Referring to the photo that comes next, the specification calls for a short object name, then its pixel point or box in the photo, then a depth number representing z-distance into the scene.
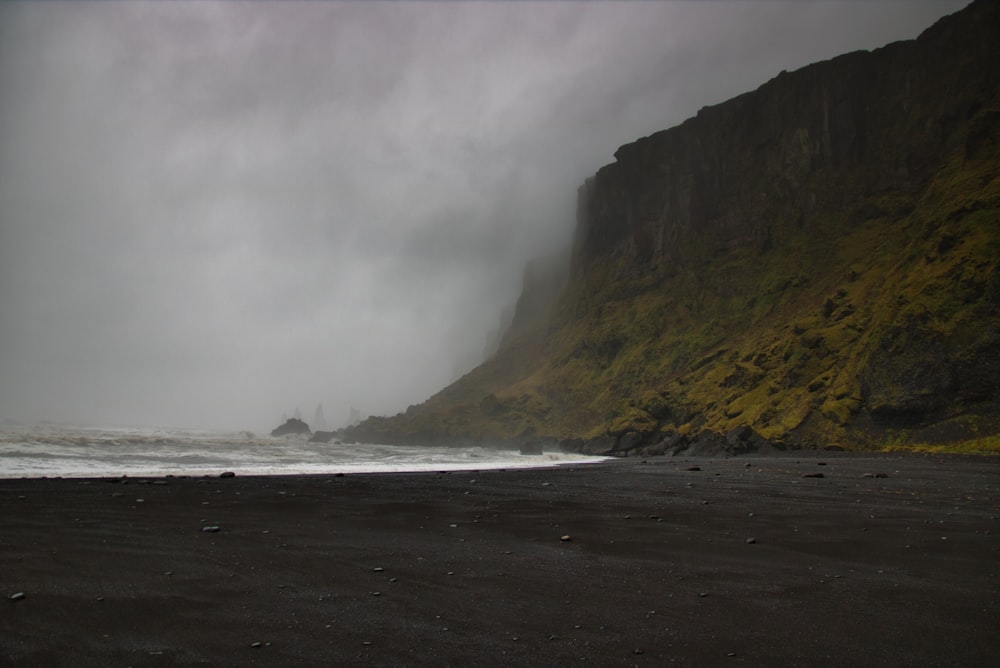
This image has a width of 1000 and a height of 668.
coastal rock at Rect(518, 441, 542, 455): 84.91
